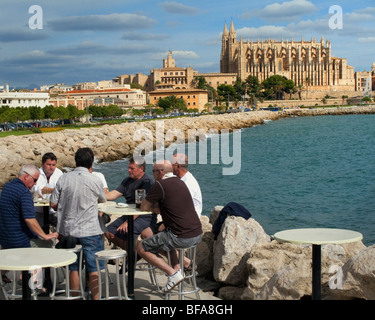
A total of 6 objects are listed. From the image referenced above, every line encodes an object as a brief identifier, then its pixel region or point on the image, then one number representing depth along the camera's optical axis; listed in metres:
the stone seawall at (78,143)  19.91
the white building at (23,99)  65.94
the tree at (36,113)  53.12
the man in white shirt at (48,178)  6.11
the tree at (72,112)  58.84
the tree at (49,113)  55.66
